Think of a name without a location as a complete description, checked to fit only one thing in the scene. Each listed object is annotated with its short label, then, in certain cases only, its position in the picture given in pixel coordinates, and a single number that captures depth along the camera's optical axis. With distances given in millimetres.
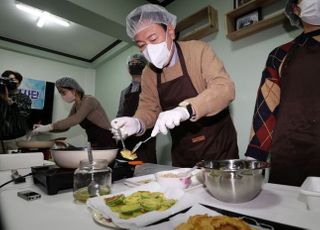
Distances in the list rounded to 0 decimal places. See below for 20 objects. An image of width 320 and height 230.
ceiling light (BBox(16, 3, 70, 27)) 2790
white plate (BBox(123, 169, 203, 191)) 737
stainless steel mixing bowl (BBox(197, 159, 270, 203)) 556
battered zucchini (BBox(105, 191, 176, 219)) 493
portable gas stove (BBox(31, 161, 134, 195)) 695
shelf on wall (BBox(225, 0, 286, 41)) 1628
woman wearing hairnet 2553
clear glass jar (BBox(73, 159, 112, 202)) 675
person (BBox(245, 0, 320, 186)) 1050
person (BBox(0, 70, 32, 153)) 1579
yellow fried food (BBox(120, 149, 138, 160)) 1047
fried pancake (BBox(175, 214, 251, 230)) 393
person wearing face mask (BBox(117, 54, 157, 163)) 2150
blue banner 3753
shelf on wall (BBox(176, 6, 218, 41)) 2066
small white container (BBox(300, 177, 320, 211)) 504
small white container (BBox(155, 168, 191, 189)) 676
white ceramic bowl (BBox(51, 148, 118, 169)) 765
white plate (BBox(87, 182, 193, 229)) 442
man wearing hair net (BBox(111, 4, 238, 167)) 1231
